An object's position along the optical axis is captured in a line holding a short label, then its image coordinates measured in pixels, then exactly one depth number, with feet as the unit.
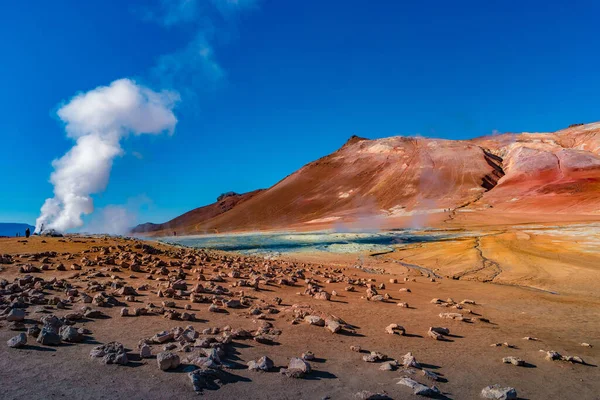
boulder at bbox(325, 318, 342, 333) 24.84
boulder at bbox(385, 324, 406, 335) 25.40
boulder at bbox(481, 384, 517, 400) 16.75
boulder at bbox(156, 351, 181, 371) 17.07
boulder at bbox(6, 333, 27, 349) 18.53
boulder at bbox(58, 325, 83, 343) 19.72
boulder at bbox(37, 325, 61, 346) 19.10
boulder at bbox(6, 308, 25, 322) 21.71
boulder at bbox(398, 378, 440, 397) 16.60
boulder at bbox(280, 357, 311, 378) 17.78
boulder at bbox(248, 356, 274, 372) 18.12
